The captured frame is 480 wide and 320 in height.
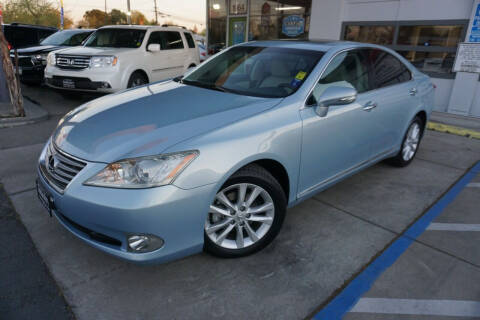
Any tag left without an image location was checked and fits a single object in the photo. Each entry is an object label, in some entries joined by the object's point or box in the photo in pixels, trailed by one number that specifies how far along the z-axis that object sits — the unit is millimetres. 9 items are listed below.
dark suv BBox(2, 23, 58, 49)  10742
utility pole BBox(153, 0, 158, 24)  73900
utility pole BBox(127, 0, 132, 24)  33931
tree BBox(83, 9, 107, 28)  66250
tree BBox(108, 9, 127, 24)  65956
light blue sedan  2117
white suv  7242
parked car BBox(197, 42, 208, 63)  15190
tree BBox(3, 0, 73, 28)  35531
